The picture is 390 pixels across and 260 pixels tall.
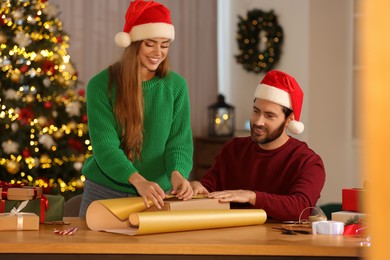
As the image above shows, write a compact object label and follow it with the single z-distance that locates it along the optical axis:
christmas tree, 5.78
